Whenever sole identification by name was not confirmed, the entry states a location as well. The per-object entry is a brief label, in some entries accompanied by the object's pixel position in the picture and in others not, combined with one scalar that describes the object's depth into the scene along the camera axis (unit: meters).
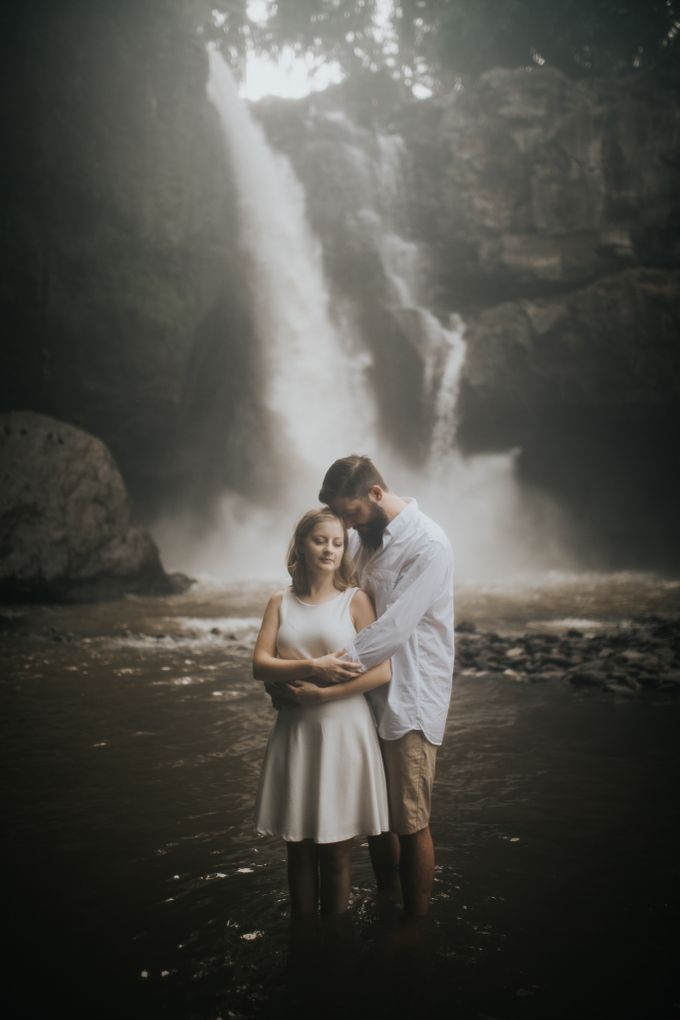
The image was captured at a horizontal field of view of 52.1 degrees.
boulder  13.05
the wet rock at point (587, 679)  6.82
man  2.70
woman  2.58
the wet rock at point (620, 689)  6.46
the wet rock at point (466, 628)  9.70
